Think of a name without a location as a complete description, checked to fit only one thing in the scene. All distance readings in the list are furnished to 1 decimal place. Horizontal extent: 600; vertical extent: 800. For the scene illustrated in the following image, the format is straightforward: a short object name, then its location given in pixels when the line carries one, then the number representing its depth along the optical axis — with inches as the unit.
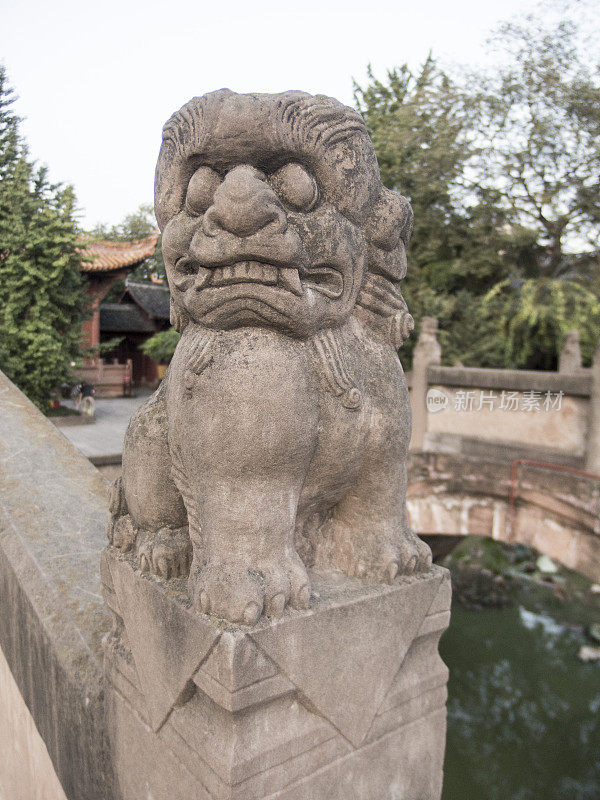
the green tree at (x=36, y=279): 386.6
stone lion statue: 47.7
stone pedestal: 45.9
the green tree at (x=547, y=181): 435.8
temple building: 592.4
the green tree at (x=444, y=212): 443.2
